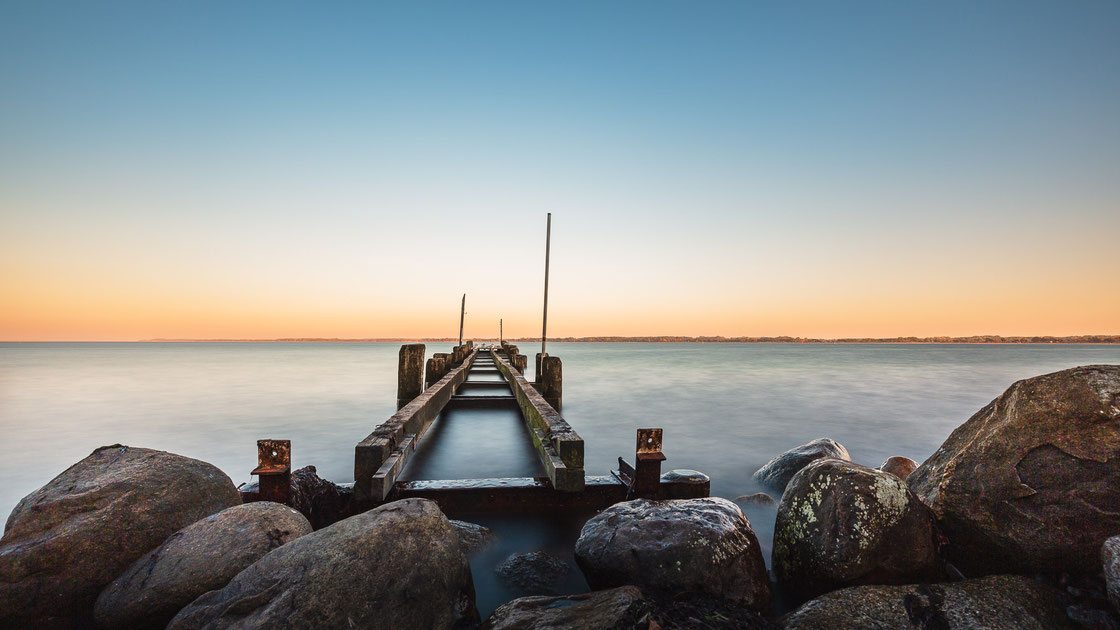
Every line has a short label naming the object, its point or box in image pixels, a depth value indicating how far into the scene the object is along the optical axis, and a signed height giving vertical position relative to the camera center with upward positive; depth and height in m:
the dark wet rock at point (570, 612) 2.34 -1.43
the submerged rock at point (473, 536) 4.17 -1.84
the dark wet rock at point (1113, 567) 2.54 -1.16
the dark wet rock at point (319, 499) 4.24 -1.59
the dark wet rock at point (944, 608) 2.74 -1.53
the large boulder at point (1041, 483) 3.04 -0.93
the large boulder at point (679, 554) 2.98 -1.40
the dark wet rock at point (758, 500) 5.77 -1.98
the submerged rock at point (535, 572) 3.71 -1.89
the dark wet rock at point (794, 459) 6.50 -1.71
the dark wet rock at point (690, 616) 2.28 -1.40
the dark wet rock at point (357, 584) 2.34 -1.32
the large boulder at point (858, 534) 3.15 -1.30
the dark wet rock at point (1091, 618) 2.62 -1.49
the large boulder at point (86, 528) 2.81 -1.33
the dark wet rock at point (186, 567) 2.76 -1.45
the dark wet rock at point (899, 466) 5.94 -1.61
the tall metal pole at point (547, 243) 16.25 +2.61
